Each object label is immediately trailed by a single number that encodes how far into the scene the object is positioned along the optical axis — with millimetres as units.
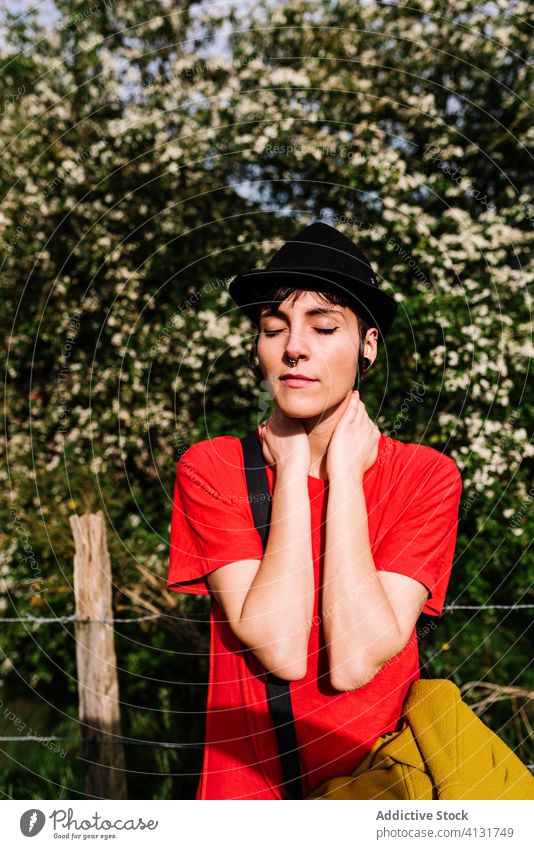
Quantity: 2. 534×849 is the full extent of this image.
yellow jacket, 1895
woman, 2039
